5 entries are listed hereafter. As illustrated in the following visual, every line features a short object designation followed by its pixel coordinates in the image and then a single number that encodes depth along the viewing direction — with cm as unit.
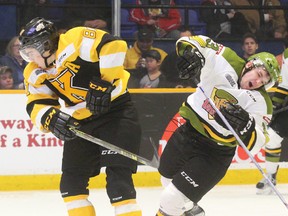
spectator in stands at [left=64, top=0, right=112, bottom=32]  1338
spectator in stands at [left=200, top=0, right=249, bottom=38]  1424
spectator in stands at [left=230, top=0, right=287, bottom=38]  1444
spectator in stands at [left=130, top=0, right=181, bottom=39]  1388
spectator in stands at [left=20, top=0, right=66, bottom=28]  1330
